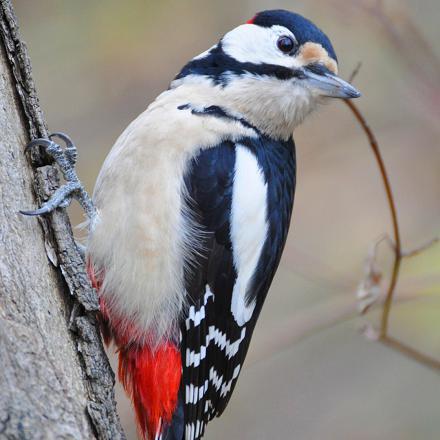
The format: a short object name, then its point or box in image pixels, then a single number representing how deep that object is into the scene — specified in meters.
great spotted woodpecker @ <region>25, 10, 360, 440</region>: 5.26
